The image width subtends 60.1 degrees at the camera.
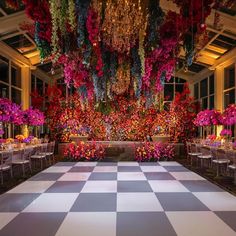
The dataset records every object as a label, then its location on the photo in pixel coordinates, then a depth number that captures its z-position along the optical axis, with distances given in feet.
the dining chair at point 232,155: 13.62
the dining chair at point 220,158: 15.64
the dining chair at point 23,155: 17.40
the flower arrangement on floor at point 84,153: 23.46
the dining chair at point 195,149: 20.87
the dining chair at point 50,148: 22.40
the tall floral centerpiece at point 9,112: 16.40
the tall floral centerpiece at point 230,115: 18.06
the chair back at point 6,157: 14.22
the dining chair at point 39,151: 19.80
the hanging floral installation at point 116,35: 10.72
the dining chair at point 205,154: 18.85
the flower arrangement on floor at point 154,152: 23.38
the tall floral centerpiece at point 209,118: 20.73
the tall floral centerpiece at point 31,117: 20.27
